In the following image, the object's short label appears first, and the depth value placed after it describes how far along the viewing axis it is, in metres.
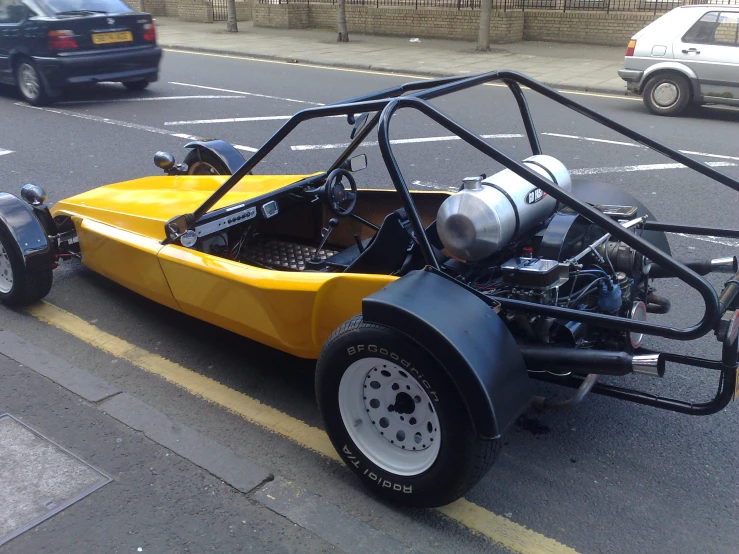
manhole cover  2.79
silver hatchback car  10.04
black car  10.47
